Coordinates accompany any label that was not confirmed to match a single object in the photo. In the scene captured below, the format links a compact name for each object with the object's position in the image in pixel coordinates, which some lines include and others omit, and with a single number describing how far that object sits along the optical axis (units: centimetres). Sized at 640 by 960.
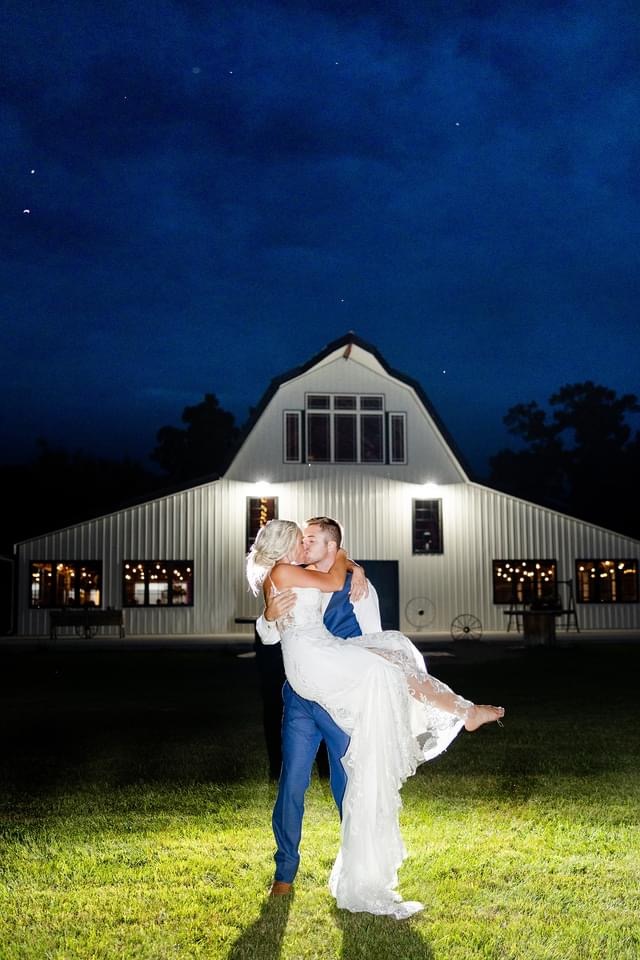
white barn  2553
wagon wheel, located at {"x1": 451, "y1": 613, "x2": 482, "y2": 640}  2559
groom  450
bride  437
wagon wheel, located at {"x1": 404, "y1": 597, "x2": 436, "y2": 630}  2591
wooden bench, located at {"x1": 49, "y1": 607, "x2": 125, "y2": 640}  2436
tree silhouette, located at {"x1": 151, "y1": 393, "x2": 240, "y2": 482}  6644
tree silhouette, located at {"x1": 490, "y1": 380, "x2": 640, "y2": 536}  6134
